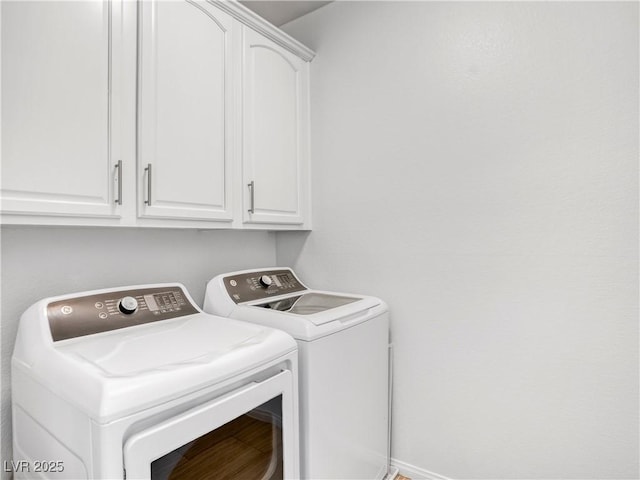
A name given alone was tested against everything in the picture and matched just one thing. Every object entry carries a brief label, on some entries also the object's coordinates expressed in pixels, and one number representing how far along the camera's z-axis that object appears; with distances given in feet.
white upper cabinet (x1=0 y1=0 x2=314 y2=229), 3.46
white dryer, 2.62
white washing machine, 4.34
